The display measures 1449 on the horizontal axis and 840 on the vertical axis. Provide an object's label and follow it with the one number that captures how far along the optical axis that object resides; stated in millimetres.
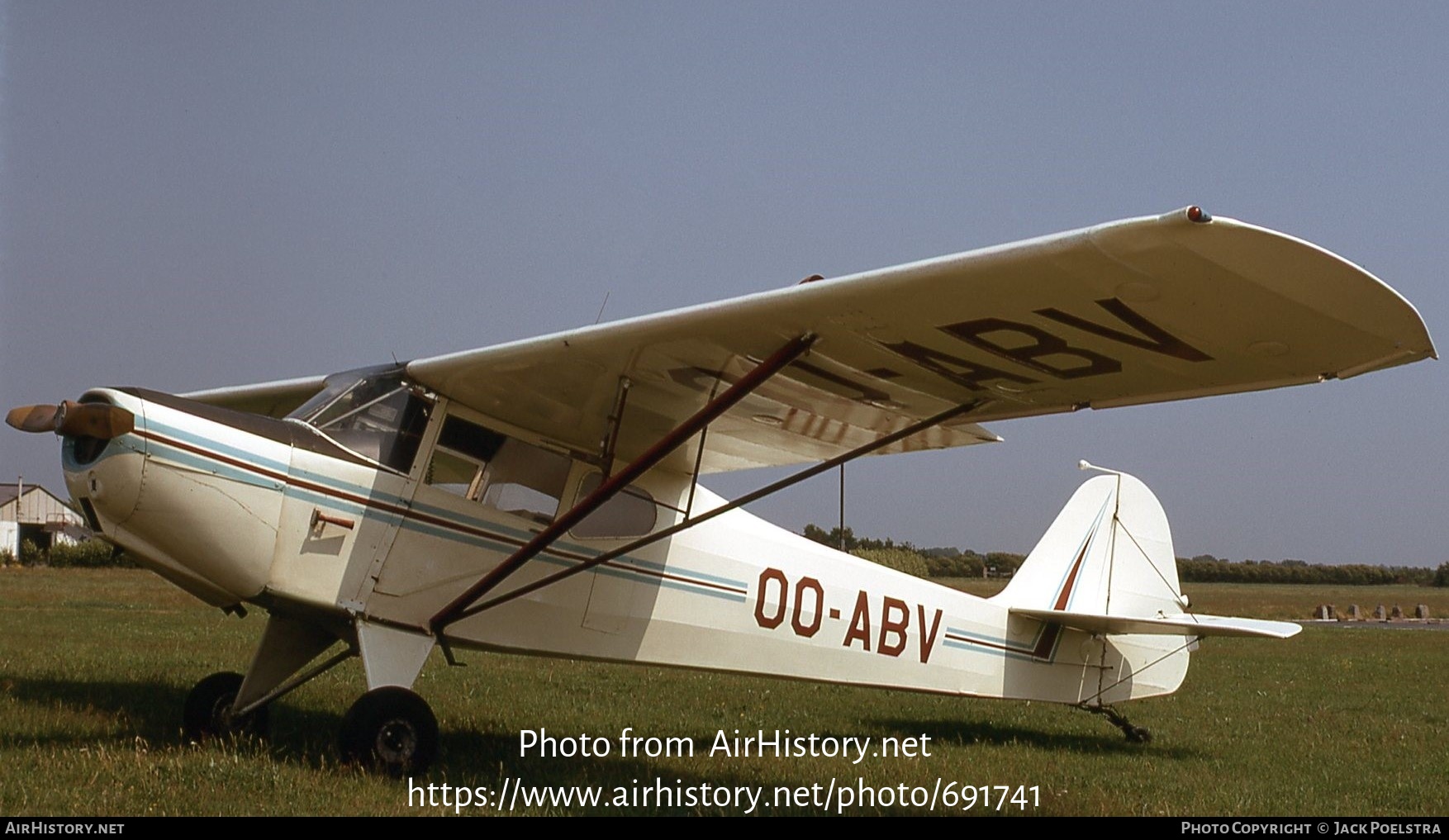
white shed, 70625
